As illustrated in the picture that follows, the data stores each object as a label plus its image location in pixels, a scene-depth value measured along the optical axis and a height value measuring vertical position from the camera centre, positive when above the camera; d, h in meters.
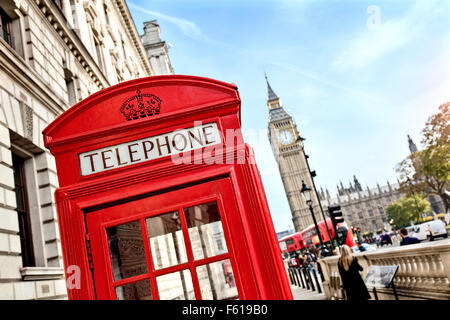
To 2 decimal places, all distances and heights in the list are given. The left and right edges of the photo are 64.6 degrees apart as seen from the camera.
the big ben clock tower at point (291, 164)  105.08 +15.95
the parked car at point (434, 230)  22.91 -2.89
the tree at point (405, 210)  80.75 -4.50
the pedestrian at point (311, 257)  30.17 -3.70
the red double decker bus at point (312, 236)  39.06 -2.76
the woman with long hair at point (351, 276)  6.60 -1.31
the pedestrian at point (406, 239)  8.85 -1.18
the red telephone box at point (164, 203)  2.19 +0.29
